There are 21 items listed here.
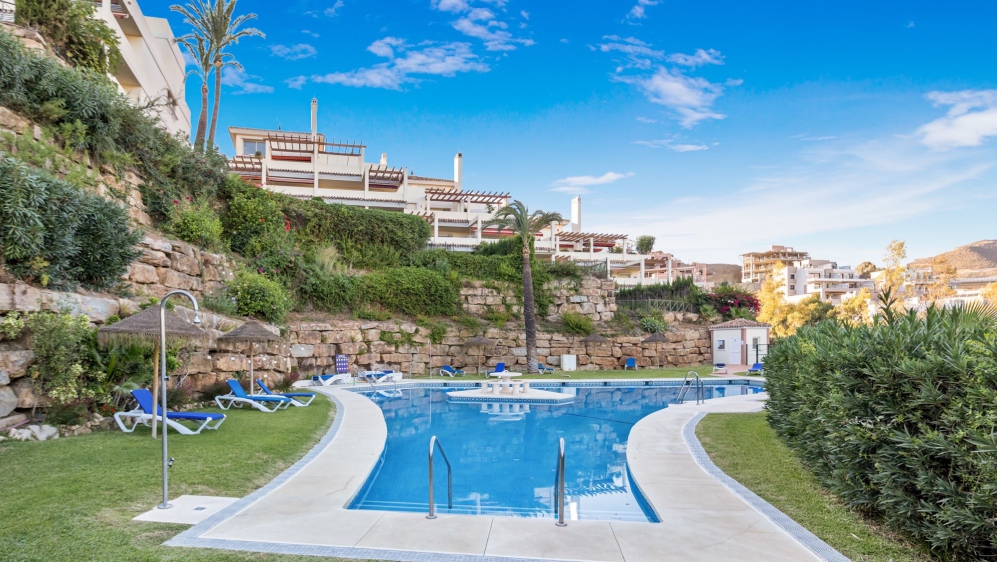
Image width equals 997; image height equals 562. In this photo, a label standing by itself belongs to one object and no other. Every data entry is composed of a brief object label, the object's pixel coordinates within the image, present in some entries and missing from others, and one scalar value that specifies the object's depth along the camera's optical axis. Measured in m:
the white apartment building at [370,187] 38.59
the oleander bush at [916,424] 3.58
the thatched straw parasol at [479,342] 22.09
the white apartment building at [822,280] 85.75
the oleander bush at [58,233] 8.23
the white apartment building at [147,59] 17.34
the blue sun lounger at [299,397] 12.77
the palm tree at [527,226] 23.94
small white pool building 26.69
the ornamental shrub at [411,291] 23.11
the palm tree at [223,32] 22.59
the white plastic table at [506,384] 16.12
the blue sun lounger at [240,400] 11.80
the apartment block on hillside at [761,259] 110.75
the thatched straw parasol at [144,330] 7.41
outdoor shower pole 5.30
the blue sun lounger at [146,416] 8.62
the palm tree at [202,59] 22.62
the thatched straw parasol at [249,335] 11.95
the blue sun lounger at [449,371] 21.88
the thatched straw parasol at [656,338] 24.72
